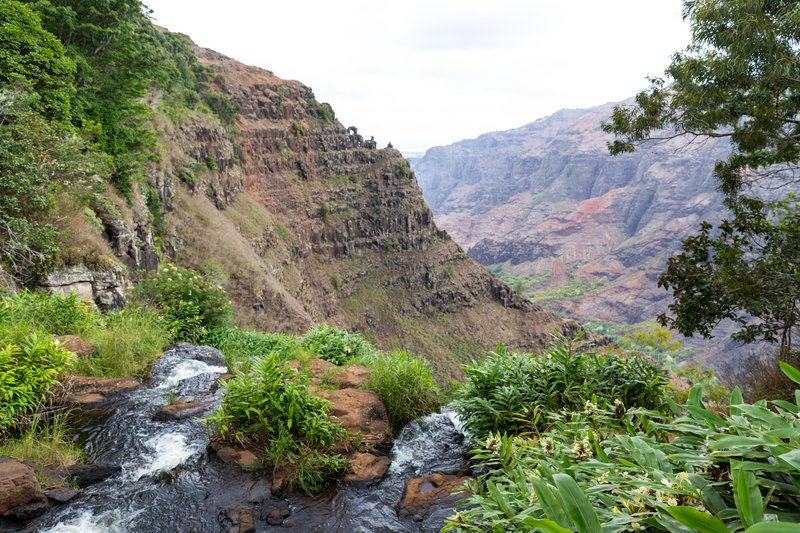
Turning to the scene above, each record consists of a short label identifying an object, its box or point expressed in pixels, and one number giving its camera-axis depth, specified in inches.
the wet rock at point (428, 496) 155.5
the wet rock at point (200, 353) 319.3
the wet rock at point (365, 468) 175.3
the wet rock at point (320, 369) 261.7
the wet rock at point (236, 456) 174.6
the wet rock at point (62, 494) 147.3
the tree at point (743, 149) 277.7
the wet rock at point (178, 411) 214.5
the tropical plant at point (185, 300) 393.1
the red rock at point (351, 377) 251.0
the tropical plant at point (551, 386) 169.3
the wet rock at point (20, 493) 135.9
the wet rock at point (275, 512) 148.4
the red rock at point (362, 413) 199.1
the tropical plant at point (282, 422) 170.9
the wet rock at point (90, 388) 213.9
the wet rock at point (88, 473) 159.6
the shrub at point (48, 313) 247.3
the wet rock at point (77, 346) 243.3
